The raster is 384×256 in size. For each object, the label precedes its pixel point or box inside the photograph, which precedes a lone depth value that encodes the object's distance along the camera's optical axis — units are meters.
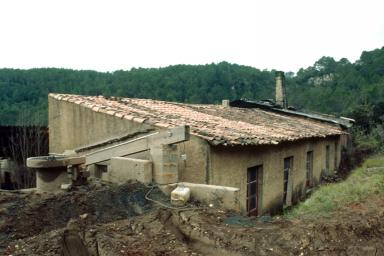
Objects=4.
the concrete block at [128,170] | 6.86
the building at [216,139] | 7.90
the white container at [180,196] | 6.18
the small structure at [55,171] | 6.86
